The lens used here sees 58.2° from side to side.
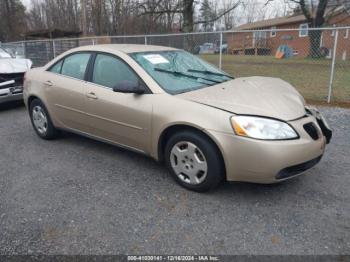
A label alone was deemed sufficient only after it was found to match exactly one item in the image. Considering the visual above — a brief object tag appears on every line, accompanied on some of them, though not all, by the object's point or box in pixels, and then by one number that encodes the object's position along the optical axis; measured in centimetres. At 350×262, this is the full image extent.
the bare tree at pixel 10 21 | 3994
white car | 685
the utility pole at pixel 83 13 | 1850
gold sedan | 288
